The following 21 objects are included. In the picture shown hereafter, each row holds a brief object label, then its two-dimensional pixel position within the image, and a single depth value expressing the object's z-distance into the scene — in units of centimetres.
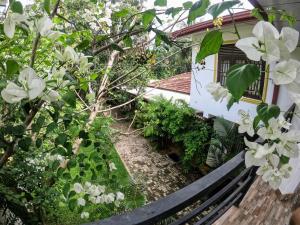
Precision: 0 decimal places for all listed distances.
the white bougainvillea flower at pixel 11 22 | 75
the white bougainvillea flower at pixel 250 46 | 51
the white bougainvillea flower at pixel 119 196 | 216
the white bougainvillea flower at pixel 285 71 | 50
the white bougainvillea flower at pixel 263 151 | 65
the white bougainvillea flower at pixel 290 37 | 50
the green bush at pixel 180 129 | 712
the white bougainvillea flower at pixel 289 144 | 65
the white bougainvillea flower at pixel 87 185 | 181
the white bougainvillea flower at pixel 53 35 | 87
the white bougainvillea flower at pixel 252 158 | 69
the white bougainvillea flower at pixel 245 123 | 79
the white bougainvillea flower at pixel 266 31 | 50
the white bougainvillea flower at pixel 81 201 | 172
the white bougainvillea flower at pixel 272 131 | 64
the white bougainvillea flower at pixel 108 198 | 189
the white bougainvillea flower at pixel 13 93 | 68
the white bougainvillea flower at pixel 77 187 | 166
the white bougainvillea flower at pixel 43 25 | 82
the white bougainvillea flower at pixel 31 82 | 68
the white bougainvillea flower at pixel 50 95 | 84
